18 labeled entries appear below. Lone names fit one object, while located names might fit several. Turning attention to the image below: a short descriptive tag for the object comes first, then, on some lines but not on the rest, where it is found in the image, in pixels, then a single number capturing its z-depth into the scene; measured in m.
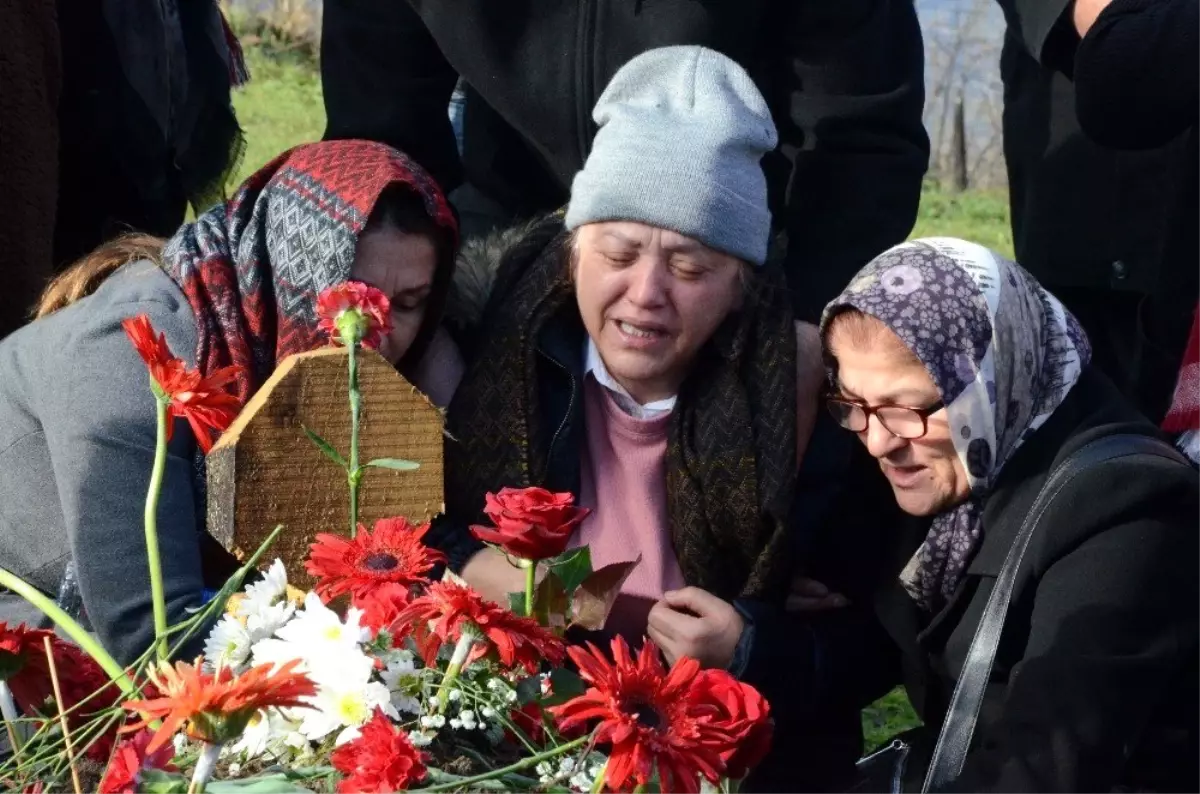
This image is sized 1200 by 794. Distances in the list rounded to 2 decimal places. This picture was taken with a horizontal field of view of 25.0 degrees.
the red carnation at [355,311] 1.72
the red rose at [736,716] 1.54
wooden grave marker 1.68
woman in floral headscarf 1.98
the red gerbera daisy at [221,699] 1.40
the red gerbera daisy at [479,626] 1.56
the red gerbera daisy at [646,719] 1.49
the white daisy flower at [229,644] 1.60
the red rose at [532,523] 1.62
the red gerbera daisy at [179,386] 1.61
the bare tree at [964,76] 10.86
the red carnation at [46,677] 1.60
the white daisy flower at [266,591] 1.63
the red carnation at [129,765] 1.46
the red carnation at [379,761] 1.49
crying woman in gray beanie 2.27
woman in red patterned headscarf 2.08
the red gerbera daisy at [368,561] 1.62
